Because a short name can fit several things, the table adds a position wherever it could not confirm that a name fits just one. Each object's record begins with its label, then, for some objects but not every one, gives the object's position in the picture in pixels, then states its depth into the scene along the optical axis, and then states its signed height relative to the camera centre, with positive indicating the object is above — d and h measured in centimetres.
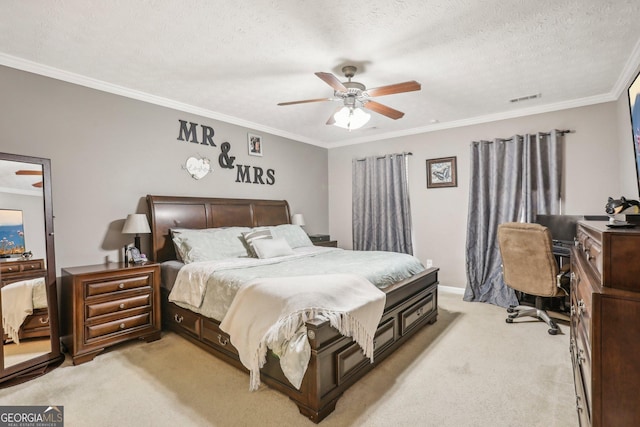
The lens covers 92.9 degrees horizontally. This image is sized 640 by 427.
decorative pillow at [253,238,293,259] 339 -44
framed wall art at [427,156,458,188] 455 +50
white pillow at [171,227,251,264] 315 -36
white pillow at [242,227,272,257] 350 -31
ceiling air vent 348 +124
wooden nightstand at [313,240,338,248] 490 -57
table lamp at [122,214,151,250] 305 -12
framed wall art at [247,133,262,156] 453 +100
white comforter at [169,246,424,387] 233 -56
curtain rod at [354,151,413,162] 492 +86
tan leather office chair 298 -64
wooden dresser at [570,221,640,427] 102 -45
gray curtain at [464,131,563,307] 380 +13
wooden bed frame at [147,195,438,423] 185 -96
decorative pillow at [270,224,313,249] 410 -35
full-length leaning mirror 230 -45
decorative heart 383 +57
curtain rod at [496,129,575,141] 370 +87
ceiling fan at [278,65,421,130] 252 +96
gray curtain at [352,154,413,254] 496 +4
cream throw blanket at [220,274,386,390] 188 -67
